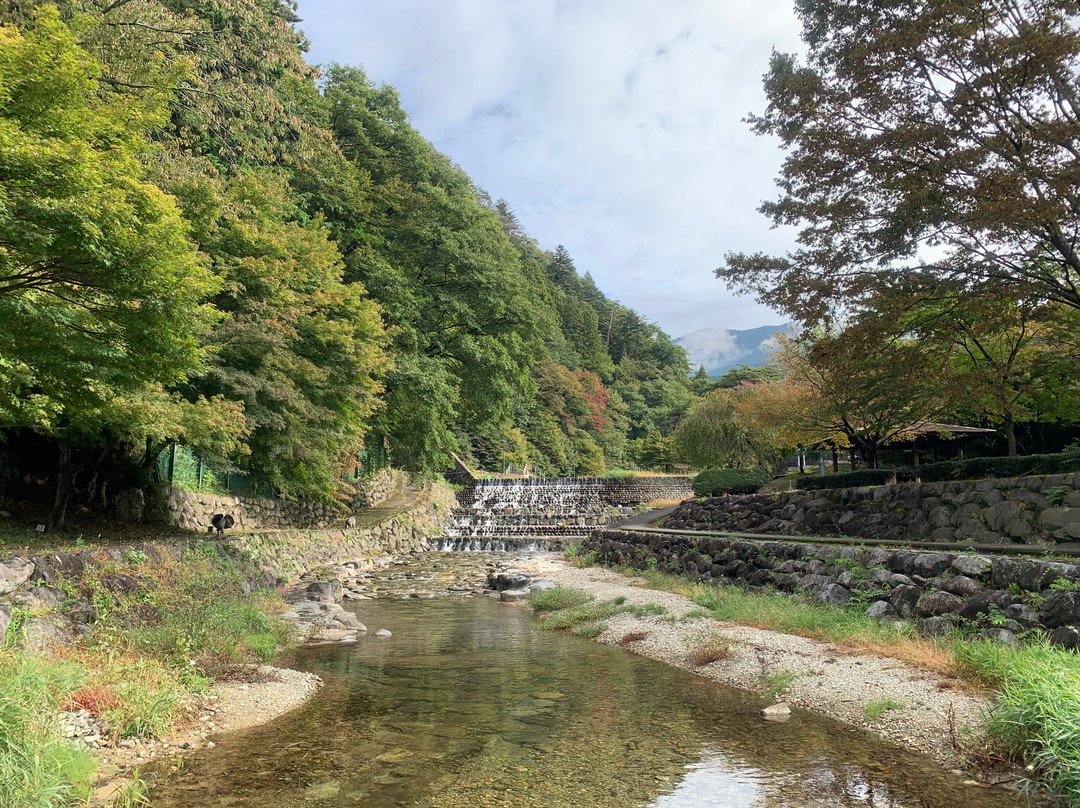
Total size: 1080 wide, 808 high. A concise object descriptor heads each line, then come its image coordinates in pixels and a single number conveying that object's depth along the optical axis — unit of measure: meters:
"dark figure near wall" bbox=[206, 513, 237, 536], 16.17
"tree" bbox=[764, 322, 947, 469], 12.24
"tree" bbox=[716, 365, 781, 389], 45.09
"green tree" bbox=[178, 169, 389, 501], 13.17
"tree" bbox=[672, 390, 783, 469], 31.72
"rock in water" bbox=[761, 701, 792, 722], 6.89
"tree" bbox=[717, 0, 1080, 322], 9.79
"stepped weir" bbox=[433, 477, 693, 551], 26.89
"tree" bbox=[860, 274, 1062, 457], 11.28
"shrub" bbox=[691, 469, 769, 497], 25.28
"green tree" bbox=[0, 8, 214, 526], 6.29
